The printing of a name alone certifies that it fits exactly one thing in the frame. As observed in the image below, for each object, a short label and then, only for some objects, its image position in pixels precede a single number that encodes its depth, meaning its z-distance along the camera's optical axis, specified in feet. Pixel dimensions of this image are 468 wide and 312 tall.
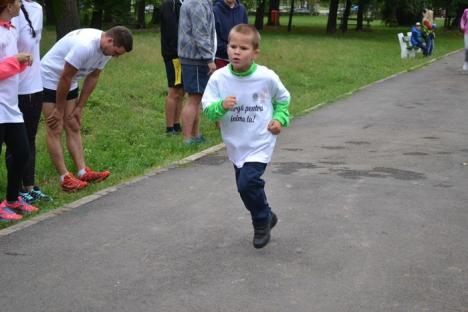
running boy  15.11
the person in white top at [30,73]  17.92
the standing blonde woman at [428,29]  77.87
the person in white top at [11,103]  16.57
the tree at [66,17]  54.54
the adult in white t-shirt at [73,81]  19.31
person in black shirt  28.91
